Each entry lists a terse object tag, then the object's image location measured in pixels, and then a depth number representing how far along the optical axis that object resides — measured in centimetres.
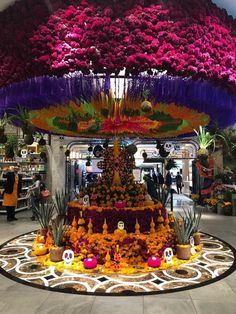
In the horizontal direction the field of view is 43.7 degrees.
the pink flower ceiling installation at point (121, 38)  335
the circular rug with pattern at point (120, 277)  385
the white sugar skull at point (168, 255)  478
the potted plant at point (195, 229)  526
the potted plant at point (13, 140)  937
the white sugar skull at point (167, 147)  1186
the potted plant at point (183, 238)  498
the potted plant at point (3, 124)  483
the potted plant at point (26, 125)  481
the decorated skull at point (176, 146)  1459
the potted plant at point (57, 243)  491
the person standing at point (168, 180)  1542
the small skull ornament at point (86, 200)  571
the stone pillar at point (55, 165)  1342
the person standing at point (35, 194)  875
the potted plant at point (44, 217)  592
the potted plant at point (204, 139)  648
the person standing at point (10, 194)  901
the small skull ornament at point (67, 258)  470
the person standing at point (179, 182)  1947
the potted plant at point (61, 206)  652
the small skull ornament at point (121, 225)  502
